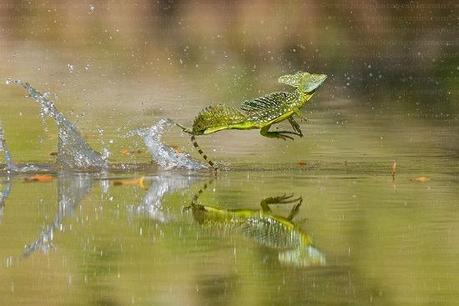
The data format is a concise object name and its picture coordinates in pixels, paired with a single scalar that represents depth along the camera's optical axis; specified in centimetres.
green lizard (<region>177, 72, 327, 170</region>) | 1055
